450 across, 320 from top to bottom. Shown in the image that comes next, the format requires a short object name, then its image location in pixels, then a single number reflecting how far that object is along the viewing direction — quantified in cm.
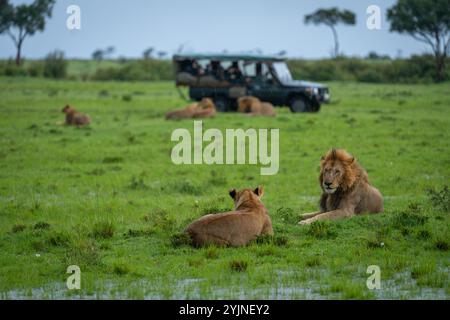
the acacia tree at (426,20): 4753
